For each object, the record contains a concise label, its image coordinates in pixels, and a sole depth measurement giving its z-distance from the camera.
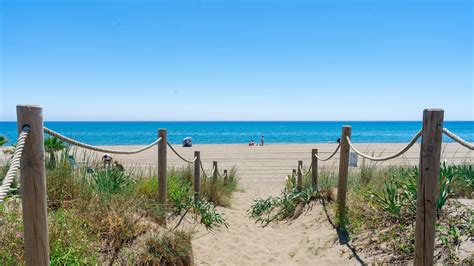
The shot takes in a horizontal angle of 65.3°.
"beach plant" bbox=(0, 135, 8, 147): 8.33
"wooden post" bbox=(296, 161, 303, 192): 8.34
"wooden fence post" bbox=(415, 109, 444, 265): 2.98
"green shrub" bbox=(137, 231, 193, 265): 3.88
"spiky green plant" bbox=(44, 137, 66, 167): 9.40
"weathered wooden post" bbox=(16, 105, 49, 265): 2.14
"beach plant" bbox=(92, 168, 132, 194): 5.24
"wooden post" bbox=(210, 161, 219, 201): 8.21
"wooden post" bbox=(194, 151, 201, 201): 7.46
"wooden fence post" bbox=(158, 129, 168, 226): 5.64
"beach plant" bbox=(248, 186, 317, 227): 7.29
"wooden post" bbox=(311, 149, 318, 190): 7.68
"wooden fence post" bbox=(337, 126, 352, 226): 5.73
